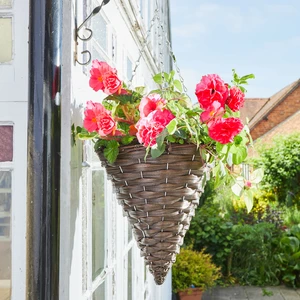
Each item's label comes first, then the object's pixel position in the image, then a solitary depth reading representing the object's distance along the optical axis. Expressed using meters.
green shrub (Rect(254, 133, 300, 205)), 13.51
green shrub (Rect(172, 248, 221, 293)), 6.05
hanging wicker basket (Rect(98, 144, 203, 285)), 1.36
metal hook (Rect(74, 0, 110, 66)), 1.46
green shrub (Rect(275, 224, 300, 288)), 7.81
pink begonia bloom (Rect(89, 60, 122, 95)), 1.40
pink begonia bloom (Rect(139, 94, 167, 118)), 1.36
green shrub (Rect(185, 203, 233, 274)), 7.87
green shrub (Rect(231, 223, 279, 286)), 7.92
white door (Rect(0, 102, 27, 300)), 1.32
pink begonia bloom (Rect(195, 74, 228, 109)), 1.36
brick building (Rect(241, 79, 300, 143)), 19.60
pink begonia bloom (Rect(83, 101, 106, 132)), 1.34
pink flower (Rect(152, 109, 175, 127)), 1.31
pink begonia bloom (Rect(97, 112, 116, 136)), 1.33
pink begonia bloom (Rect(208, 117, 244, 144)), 1.29
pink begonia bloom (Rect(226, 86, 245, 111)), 1.42
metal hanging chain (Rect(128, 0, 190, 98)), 1.66
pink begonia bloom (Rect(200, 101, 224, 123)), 1.34
